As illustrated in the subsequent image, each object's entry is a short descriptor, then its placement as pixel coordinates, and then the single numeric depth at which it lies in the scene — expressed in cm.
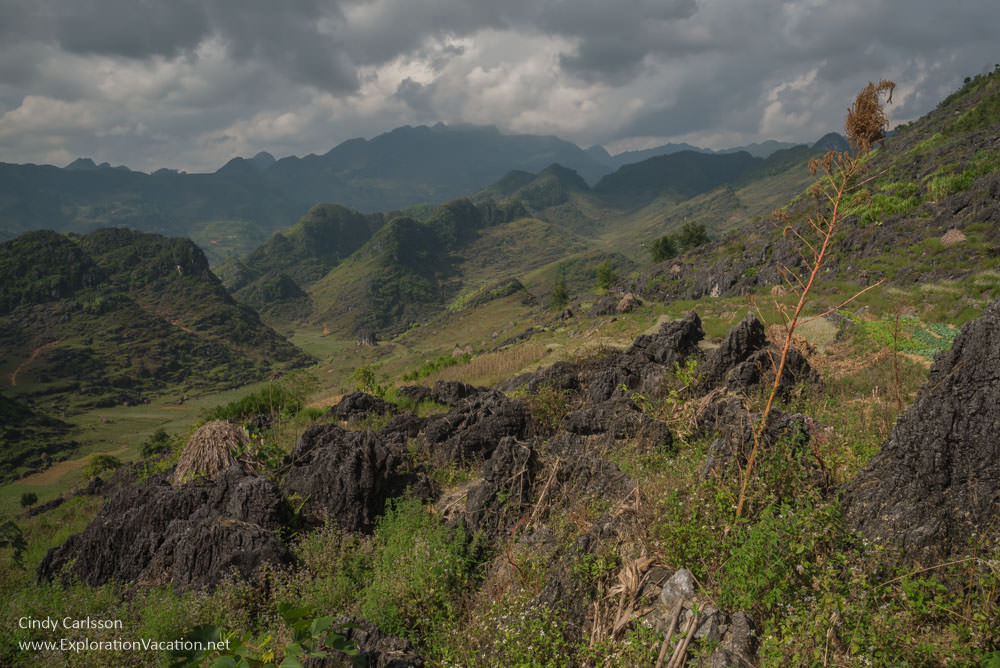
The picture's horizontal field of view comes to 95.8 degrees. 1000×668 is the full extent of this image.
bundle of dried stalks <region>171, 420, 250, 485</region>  1031
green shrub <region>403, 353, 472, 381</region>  2703
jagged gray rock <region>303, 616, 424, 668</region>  395
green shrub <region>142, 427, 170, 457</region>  2672
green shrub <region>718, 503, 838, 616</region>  380
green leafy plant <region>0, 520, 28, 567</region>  1040
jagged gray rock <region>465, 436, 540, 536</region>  711
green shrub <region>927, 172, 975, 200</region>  3222
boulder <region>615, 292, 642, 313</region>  3521
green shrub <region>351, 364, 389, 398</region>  2001
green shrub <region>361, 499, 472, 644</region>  519
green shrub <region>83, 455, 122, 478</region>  3408
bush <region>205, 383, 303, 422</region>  1830
